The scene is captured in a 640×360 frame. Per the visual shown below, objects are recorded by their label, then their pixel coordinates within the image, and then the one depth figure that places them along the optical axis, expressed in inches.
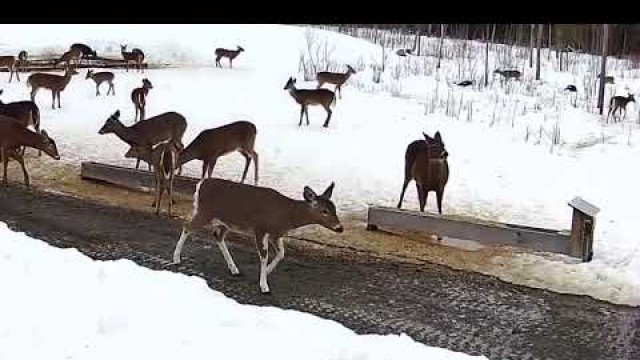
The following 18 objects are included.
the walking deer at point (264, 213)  268.2
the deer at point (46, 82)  590.6
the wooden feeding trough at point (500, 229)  317.7
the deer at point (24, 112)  492.4
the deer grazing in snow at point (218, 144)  418.0
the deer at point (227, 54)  823.1
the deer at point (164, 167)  381.4
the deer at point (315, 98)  530.0
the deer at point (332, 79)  634.2
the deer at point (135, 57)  776.3
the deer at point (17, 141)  425.1
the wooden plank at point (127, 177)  403.2
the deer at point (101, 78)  632.4
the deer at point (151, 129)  449.4
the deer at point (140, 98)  553.3
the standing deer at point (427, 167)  358.3
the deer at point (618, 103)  655.8
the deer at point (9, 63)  693.9
